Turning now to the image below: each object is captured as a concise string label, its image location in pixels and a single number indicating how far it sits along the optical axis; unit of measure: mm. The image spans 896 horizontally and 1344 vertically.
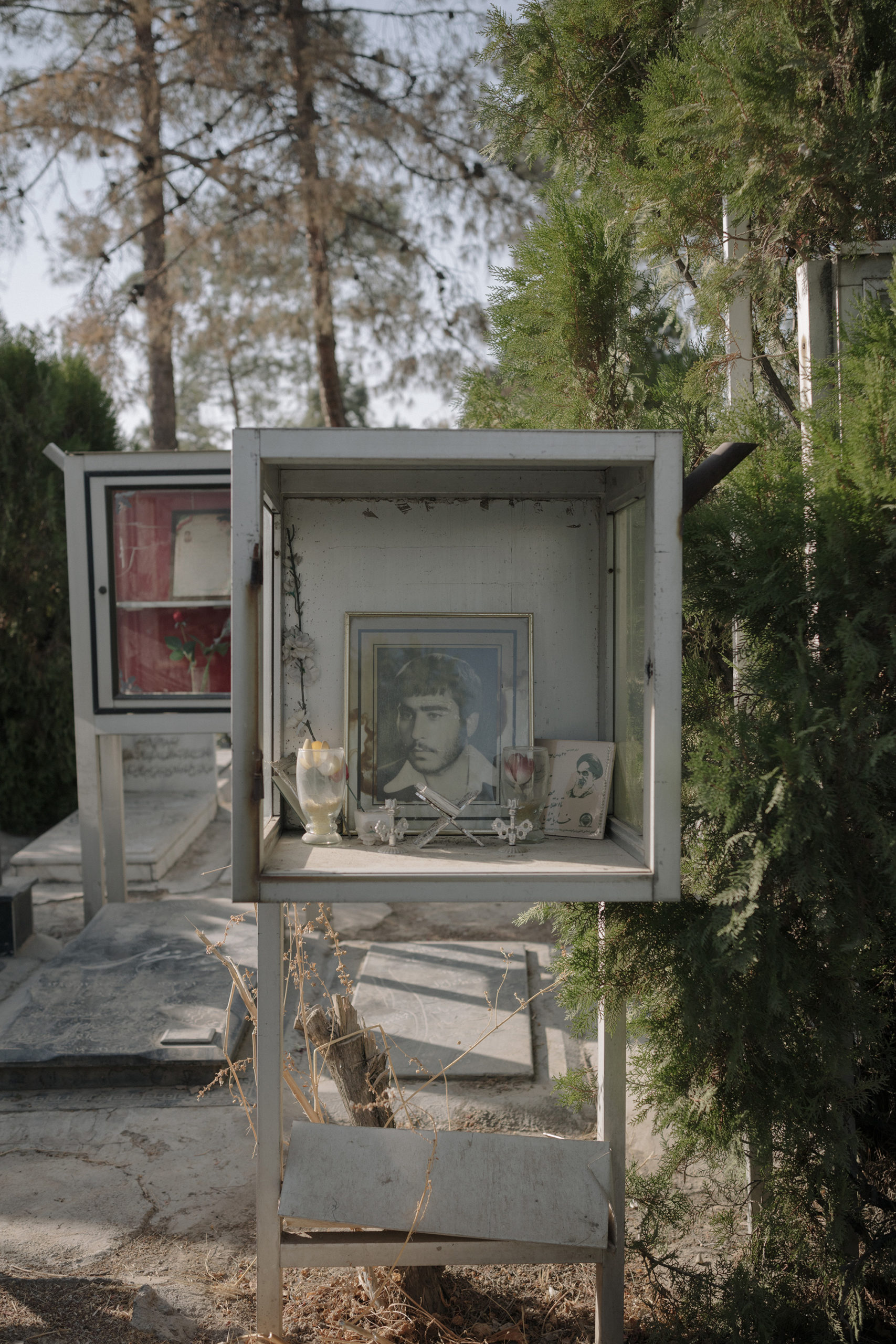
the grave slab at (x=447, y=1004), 3121
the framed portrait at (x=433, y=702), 1847
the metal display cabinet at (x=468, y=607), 1456
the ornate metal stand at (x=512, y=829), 1671
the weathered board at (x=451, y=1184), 1651
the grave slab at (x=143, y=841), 5402
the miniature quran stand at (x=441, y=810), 1719
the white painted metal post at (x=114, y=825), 4383
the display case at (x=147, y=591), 4102
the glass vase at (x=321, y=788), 1680
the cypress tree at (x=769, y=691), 1402
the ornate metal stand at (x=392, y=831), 1697
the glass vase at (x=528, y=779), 1723
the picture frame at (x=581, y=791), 1795
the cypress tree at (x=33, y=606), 6508
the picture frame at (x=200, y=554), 4172
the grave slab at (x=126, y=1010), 3006
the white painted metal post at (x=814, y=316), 1671
